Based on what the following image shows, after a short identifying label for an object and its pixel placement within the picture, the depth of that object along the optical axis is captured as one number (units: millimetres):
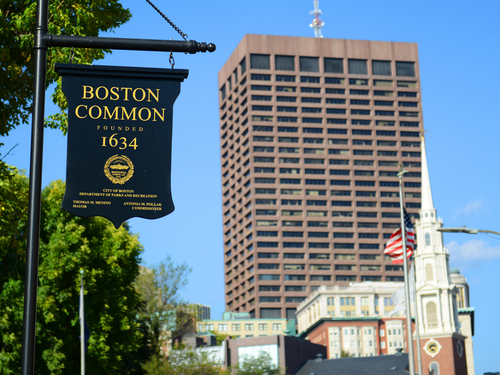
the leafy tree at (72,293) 33281
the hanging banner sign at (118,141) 8484
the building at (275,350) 89562
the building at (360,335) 141750
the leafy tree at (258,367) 79688
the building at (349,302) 151875
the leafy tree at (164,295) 71938
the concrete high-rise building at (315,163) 182375
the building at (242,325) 168250
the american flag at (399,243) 41875
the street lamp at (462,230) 25766
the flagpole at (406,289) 37094
